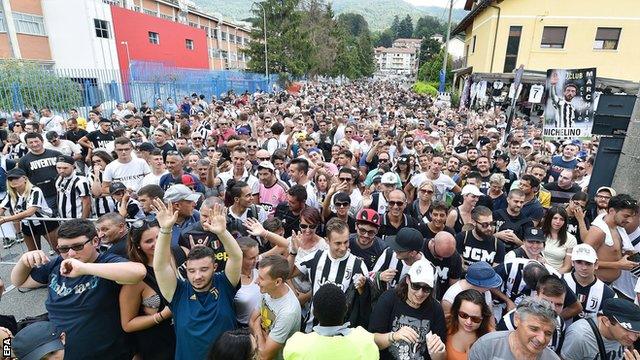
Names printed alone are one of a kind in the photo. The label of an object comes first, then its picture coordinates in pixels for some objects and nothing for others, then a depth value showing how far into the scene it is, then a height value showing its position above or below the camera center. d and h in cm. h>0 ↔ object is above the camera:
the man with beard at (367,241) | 367 -167
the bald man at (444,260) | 364 -183
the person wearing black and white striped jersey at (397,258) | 329 -168
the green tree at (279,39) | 3997 +425
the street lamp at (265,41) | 3778 +369
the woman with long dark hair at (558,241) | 418 -184
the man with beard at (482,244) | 396 -180
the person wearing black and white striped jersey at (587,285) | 326 -185
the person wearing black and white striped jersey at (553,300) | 290 -174
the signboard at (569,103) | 707 -44
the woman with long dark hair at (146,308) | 282 -181
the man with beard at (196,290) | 267 -159
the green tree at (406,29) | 17212 +2339
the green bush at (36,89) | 1321 -52
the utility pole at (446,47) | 2320 +201
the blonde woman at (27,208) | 492 -182
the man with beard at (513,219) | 469 -184
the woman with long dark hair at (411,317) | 279 -186
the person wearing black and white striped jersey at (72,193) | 530 -171
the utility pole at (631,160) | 468 -103
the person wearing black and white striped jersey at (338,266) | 328 -170
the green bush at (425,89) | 3779 -110
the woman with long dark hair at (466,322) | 280 -188
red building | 3114 +350
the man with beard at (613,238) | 406 -175
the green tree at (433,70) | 4812 +127
